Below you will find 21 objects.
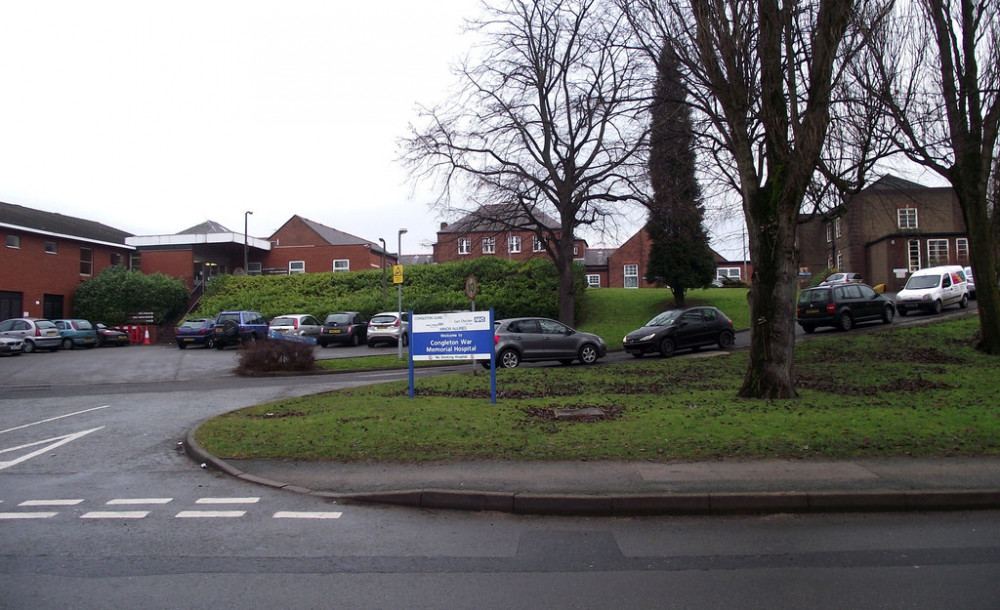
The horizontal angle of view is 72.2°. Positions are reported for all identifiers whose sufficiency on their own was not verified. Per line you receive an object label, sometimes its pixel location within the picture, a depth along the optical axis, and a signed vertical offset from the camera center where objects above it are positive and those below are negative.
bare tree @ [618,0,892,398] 11.41 +3.57
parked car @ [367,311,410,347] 31.25 -0.52
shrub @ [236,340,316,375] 21.53 -1.19
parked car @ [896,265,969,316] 29.62 +0.78
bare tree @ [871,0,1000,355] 16.48 +4.71
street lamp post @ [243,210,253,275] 48.13 +5.00
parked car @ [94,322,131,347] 36.66 -0.71
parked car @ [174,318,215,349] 32.50 -0.62
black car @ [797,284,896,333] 25.37 +0.12
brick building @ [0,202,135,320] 38.25 +3.91
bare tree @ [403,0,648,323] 27.22 +6.86
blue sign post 12.45 -0.35
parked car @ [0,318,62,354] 30.96 -0.38
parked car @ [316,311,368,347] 31.94 -0.51
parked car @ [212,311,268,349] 31.95 -0.40
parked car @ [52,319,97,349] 33.94 -0.49
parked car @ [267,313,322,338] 32.69 -0.28
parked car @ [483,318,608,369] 20.75 -0.86
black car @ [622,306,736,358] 22.28 -0.66
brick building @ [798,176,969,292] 54.00 +5.61
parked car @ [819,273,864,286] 42.94 +2.07
